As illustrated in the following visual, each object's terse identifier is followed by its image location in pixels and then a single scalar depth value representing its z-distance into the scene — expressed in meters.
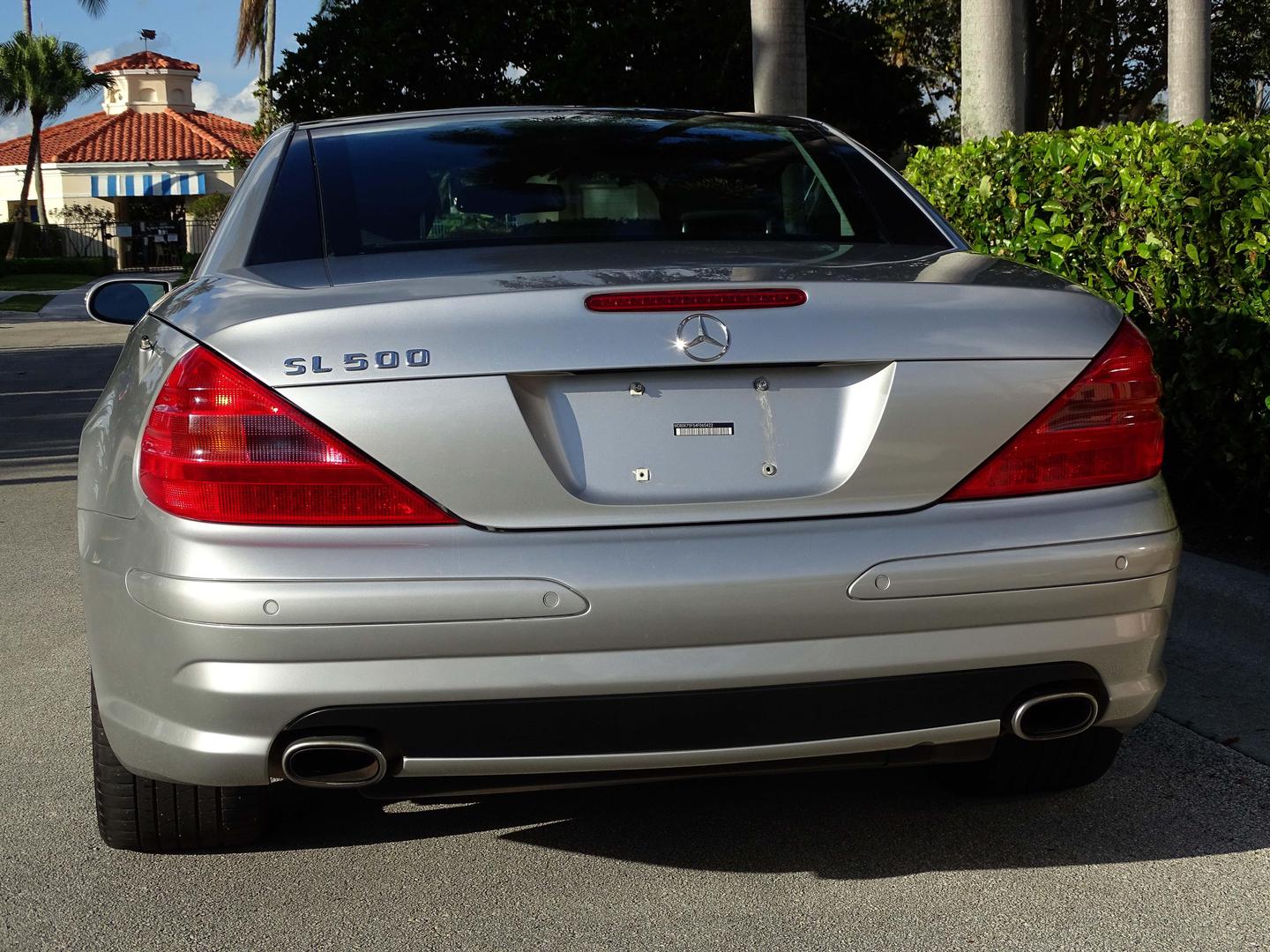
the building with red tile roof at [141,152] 60.75
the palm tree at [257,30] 40.12
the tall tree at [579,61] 19.28
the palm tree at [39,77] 55.53
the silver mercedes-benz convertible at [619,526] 2.72
